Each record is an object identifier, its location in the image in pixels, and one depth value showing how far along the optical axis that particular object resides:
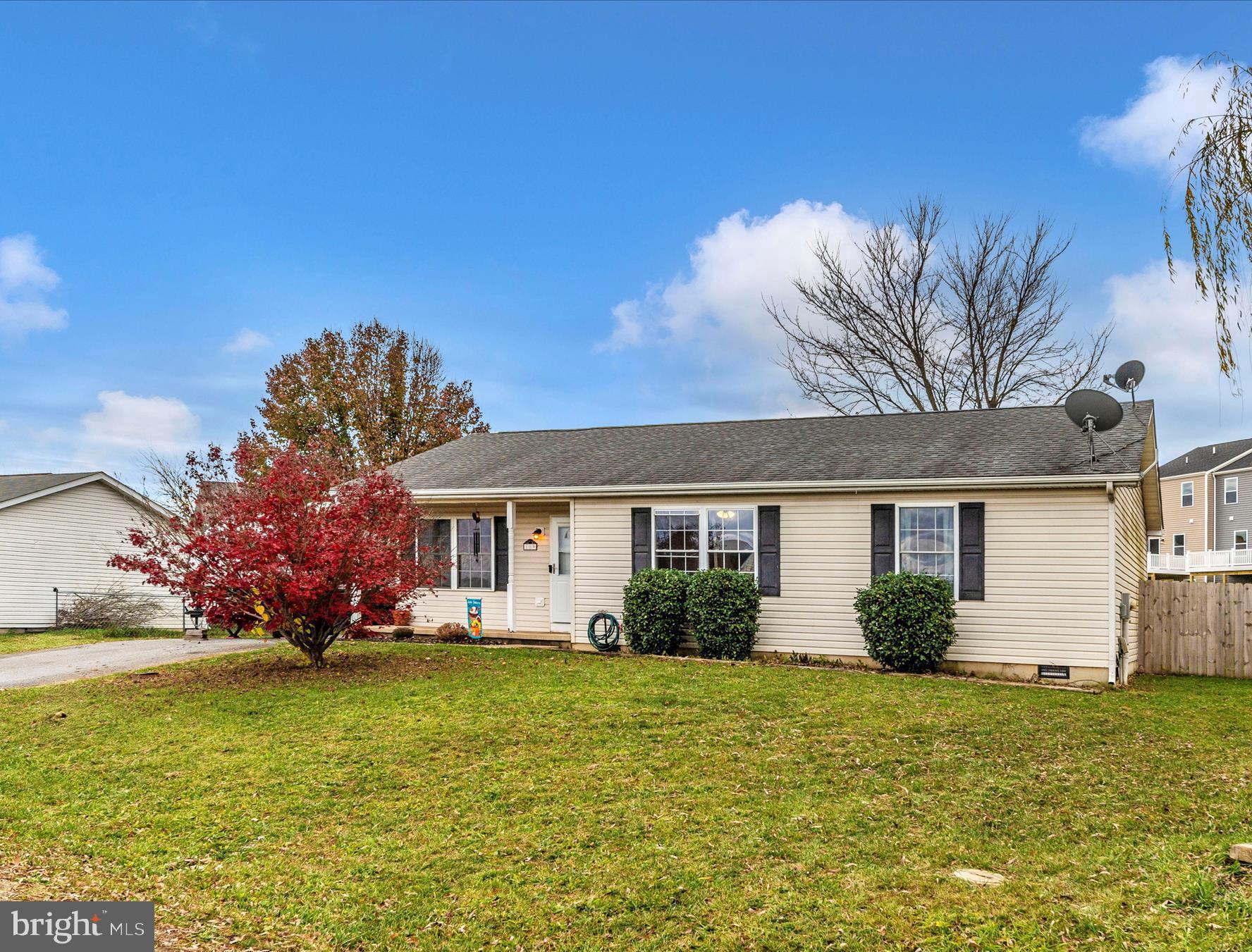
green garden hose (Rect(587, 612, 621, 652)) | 13.09
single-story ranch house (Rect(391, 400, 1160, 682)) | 10.84
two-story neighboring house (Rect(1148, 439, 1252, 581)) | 33.25
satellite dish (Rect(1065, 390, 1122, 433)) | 10.96
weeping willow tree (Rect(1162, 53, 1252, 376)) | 4.18
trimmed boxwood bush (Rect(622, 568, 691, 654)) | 12.42
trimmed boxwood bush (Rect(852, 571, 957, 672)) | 10.81
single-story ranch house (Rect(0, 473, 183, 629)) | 19.97
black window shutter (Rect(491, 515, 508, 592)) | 14.85
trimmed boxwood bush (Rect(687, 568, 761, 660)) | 11.89
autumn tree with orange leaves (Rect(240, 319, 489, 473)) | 32.47
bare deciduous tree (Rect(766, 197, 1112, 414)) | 22.72
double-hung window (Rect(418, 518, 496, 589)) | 14.97
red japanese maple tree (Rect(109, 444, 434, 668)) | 9.77
